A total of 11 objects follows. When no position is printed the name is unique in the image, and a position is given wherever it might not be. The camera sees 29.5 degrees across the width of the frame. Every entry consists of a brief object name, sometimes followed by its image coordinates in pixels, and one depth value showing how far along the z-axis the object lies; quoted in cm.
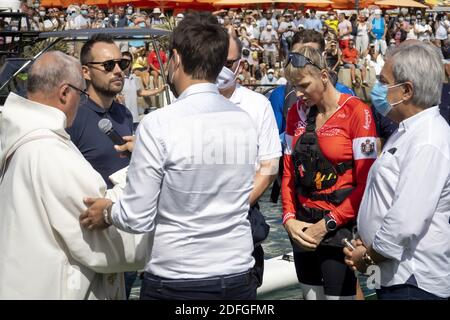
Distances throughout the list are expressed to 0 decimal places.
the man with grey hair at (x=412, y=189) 344
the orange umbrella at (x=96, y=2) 2938
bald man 333
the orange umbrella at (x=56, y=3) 2918
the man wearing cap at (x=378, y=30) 2891
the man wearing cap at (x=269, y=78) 2241
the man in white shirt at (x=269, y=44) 2616
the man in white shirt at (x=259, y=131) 444
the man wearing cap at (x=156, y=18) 2538
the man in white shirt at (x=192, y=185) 319
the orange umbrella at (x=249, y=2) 3205
